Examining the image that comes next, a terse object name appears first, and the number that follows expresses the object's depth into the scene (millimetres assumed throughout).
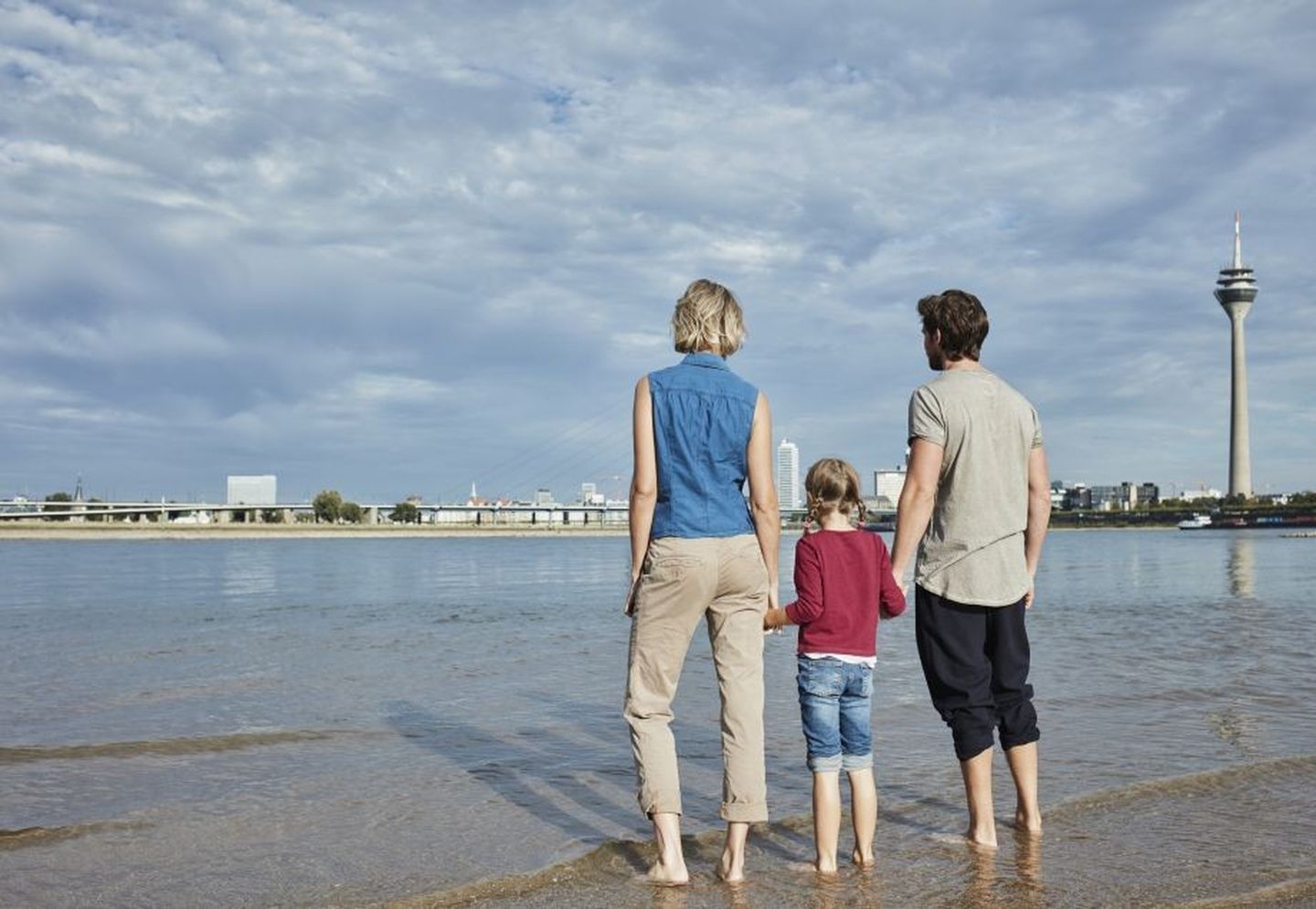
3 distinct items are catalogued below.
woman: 4203
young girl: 4324
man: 4535
